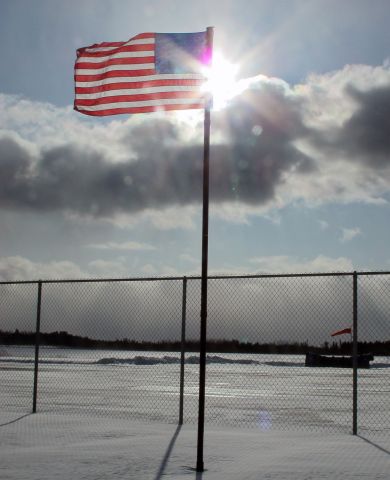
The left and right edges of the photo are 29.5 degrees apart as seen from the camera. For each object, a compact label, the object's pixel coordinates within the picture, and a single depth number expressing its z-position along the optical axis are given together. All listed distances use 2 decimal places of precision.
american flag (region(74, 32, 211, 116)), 8.78
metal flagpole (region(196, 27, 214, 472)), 8.16
